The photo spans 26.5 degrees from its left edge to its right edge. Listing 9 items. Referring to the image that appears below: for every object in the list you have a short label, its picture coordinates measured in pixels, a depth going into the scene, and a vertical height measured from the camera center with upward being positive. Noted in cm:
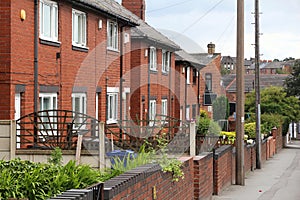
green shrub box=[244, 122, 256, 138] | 3993 -134
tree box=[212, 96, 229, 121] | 4903 +4
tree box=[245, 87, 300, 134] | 5884 +46
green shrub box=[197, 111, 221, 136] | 2816 -85
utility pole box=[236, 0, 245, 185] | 2200 +37
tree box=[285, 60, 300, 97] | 7112 +308
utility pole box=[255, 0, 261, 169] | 3342 +136
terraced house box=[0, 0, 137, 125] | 1640 +165
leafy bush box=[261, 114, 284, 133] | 4532 -98
